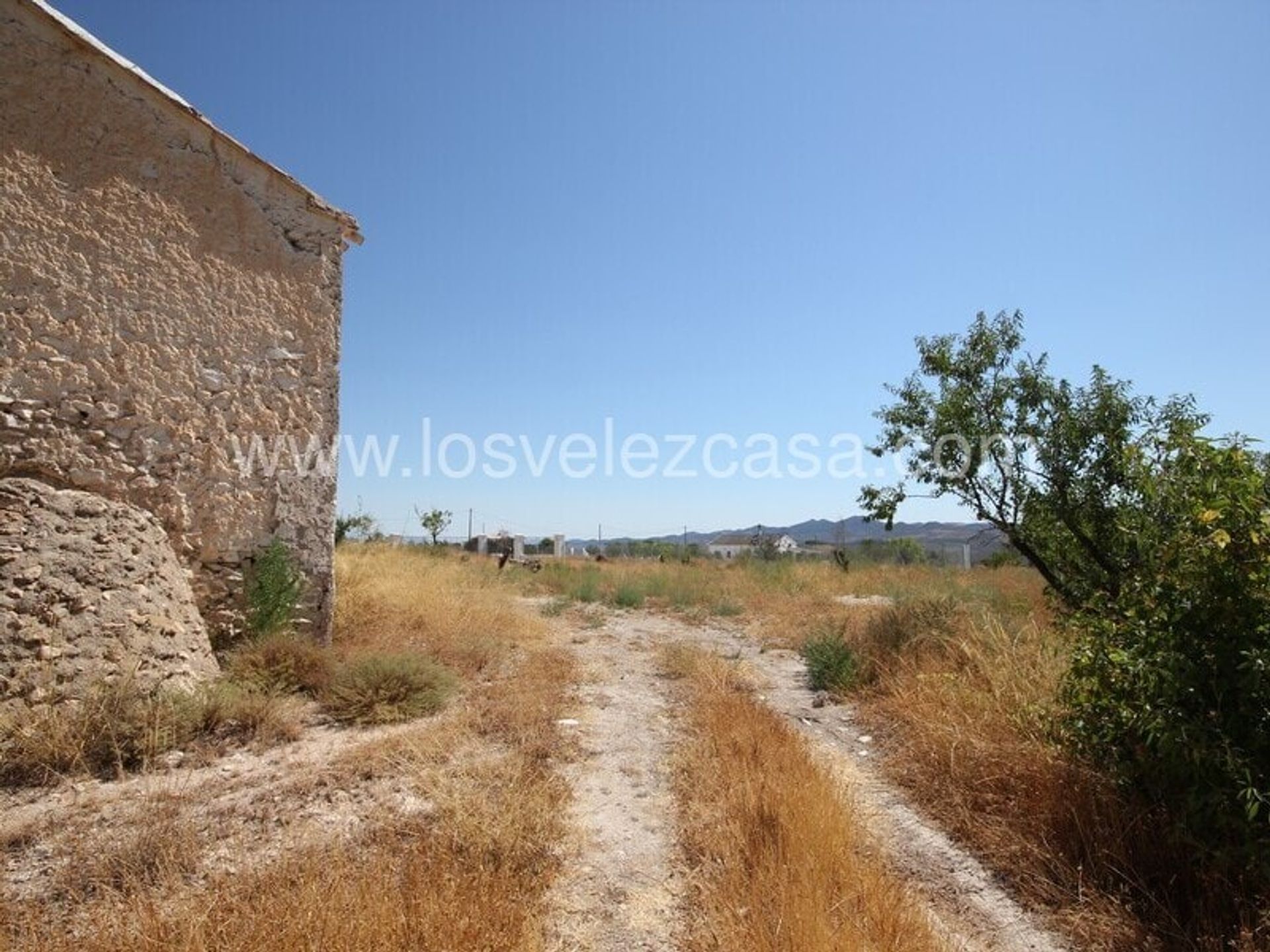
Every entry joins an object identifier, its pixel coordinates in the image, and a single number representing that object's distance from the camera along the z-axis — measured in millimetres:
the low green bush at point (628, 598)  13844
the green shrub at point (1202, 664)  2520
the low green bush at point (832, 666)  6570
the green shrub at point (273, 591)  6145
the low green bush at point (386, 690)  5086
